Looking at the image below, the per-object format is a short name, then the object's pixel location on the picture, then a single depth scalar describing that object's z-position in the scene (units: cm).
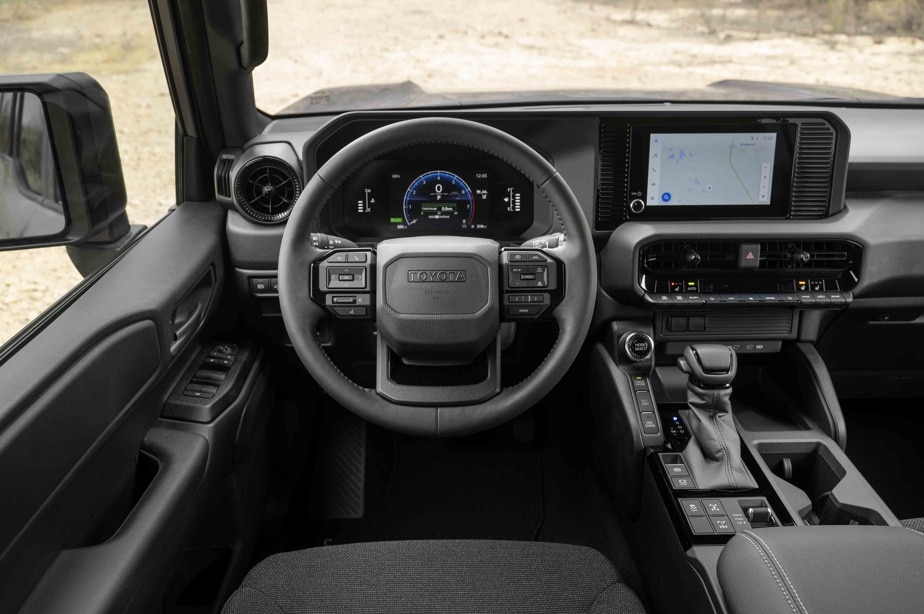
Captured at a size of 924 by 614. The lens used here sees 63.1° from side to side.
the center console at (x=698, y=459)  172
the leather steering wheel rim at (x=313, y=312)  152
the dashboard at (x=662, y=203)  203
